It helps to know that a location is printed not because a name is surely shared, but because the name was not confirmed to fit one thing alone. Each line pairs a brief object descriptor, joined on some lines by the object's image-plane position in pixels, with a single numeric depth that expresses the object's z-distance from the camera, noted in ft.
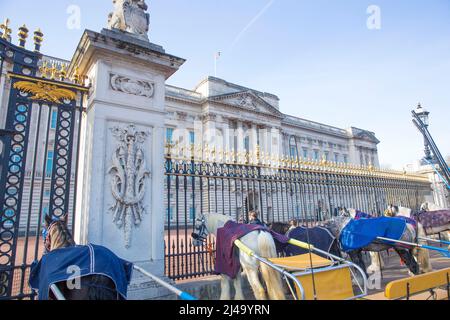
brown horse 9.46
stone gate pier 14.42
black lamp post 24.20
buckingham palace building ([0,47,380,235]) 102.51
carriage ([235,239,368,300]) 11.98
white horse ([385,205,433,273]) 21.07
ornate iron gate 13.38
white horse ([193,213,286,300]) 15.12
